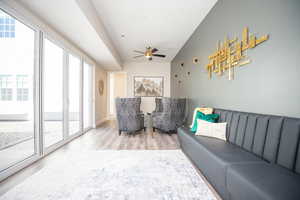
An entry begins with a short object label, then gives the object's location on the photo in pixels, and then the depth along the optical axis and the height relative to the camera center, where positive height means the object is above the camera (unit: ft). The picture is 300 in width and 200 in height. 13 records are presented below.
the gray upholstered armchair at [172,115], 12.87 -1.65
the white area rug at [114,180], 4.66 -3.41
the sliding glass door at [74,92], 11.73 +0.45
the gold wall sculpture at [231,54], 5.89 +2.37
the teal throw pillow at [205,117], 7.35 -1.09
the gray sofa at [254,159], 2.90 -1.83
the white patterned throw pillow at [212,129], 6.44 -1.56
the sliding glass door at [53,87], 8.84 +0.71
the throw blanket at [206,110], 8.39 -0.78
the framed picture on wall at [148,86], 22.22 +1.97
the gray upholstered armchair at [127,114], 12.55 -1.56
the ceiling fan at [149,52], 14.34 +4.92
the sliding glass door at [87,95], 15.26 +0.25
